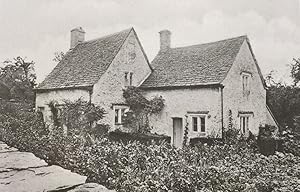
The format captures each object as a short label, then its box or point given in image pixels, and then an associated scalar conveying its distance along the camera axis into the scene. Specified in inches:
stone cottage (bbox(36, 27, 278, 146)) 575.8
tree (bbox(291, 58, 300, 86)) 492.6
